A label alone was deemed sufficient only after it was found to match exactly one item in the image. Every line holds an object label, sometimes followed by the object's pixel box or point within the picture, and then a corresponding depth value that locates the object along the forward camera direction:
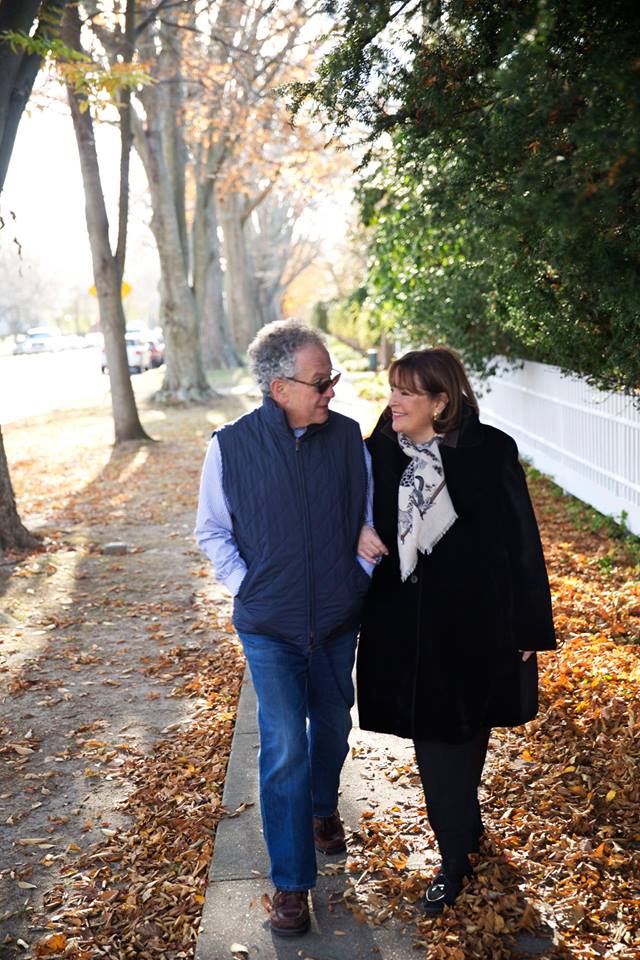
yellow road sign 20.19
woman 3.62
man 3.64
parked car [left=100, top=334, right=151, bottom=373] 47.75
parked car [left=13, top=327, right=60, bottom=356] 79.69
